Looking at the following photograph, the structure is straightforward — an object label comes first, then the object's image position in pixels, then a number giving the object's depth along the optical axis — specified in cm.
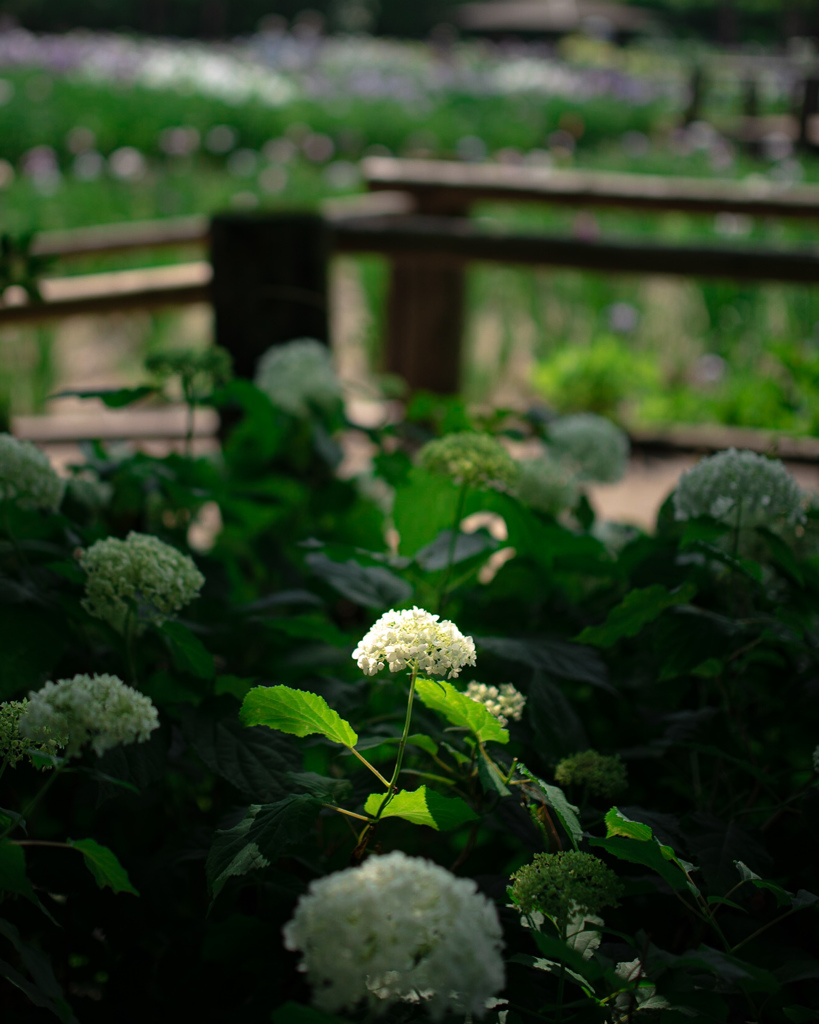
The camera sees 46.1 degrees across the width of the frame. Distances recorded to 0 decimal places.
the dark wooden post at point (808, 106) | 870
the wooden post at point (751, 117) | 1085
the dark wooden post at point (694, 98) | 1285
